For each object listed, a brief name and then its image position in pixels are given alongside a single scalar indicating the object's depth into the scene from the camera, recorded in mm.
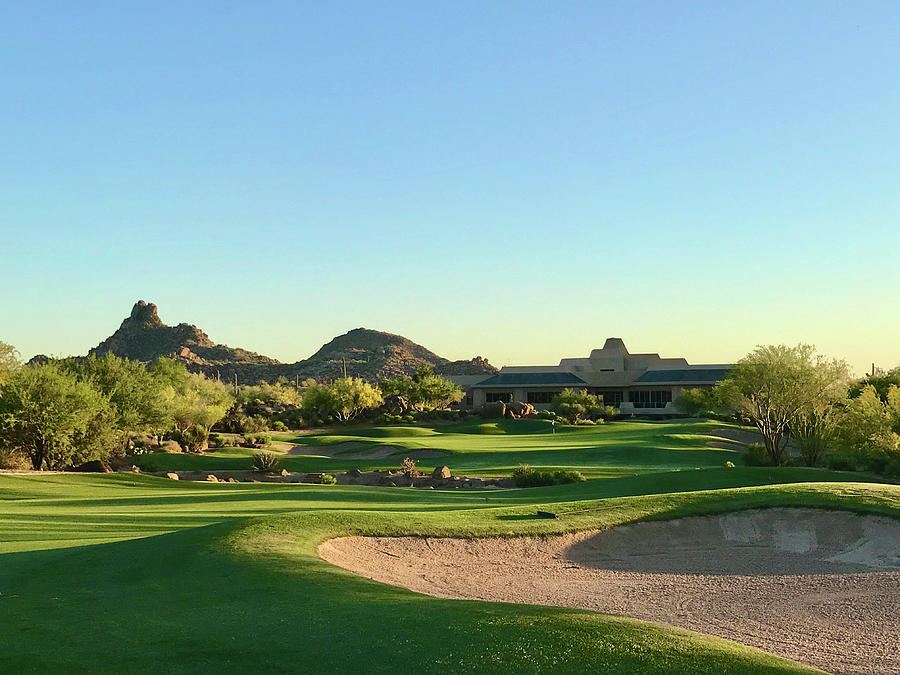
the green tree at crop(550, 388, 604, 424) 85375
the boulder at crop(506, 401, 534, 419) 86938
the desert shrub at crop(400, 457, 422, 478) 37688
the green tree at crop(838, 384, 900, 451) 33500
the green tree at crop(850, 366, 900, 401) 48750
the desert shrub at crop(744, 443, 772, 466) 41722
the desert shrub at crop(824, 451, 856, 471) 37984
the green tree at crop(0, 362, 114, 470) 36344
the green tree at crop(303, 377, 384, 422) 81812
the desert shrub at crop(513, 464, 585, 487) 32562
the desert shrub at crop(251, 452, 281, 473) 41031
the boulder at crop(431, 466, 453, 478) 36306
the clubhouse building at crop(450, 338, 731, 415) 103562
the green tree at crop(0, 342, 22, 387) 42106
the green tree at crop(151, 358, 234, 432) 55781
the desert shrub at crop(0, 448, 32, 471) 36156
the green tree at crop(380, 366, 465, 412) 94500
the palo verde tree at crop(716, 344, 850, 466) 39031
